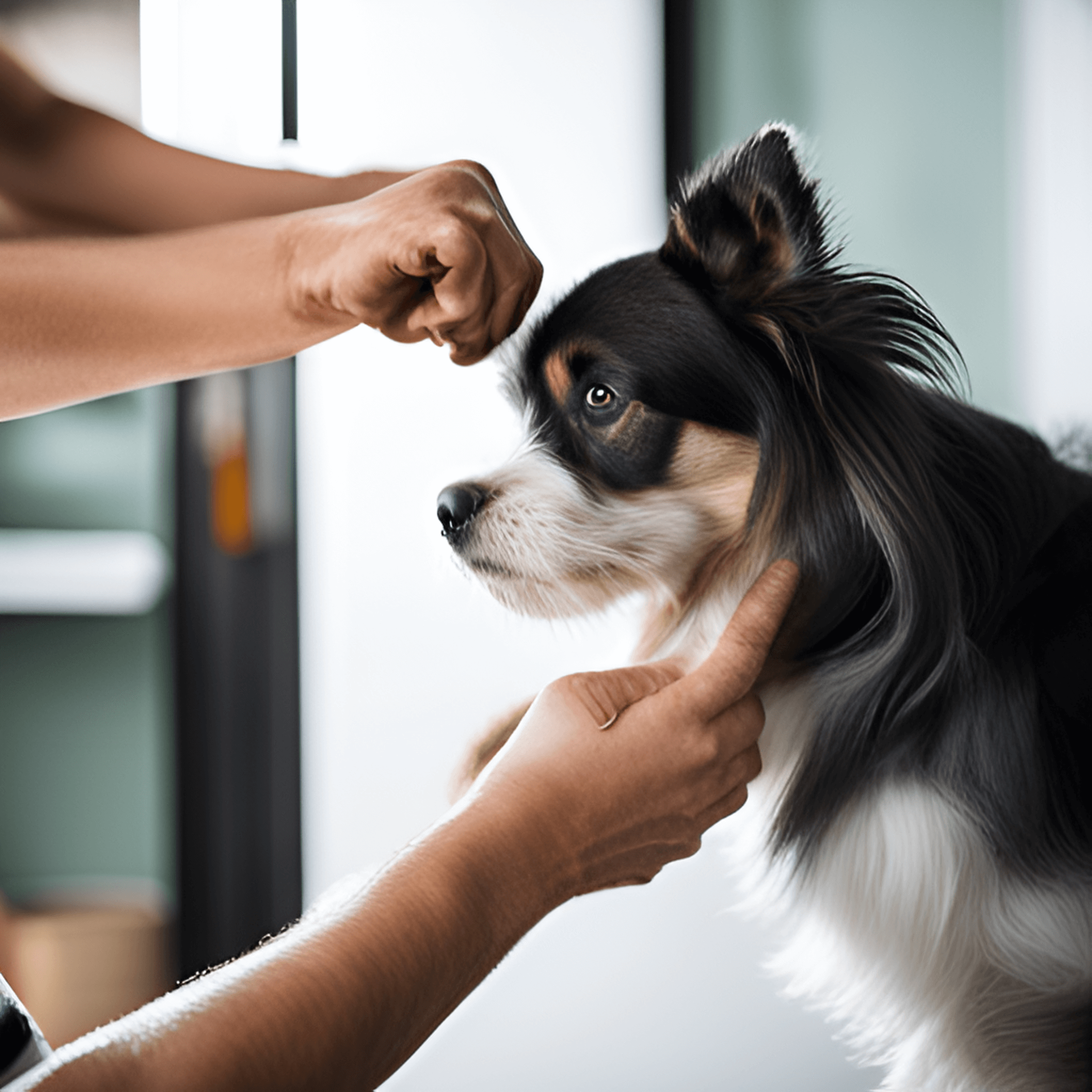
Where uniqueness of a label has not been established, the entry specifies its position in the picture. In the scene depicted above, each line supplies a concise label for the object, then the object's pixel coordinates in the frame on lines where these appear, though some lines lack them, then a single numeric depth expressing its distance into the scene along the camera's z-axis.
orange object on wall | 1.40
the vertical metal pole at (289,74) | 1.25
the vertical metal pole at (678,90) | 1.12
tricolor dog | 0.71
